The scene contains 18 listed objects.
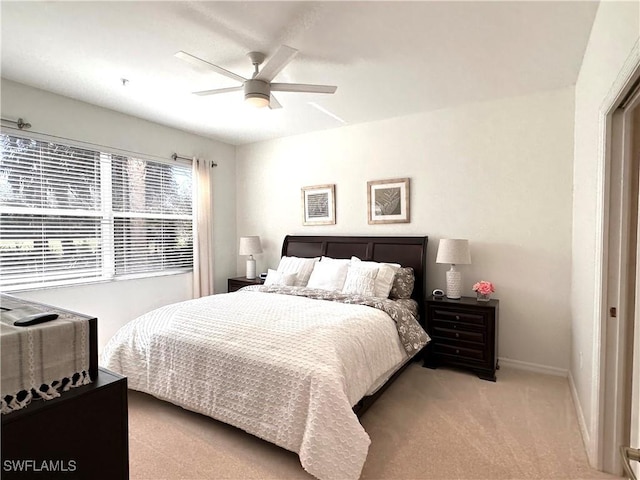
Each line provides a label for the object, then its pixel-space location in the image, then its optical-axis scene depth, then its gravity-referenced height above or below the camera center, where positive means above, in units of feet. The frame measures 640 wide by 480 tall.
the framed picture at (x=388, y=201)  12.91 +1.27
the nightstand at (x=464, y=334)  10.19 -3.20
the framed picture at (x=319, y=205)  14.61 +1.27
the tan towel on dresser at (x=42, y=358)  2.67 -1.05
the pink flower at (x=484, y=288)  10.73 -1.77
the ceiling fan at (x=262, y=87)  8.09 +3.64
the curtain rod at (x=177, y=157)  14.46 +3.38
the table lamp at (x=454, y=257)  10.91 -0.79
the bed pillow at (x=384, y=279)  11.22 -1.55
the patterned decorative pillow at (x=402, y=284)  11.52 -1.75
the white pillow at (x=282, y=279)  13.04 -1.77
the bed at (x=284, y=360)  5.98 -2.79
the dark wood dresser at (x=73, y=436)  2.59 -1.68
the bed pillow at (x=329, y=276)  11.99 -1.55
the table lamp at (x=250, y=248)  15.69 -0.67
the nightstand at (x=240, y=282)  15.10 -2.18
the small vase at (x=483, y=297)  10.86 -2.10
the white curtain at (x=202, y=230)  15.31 +0.18
